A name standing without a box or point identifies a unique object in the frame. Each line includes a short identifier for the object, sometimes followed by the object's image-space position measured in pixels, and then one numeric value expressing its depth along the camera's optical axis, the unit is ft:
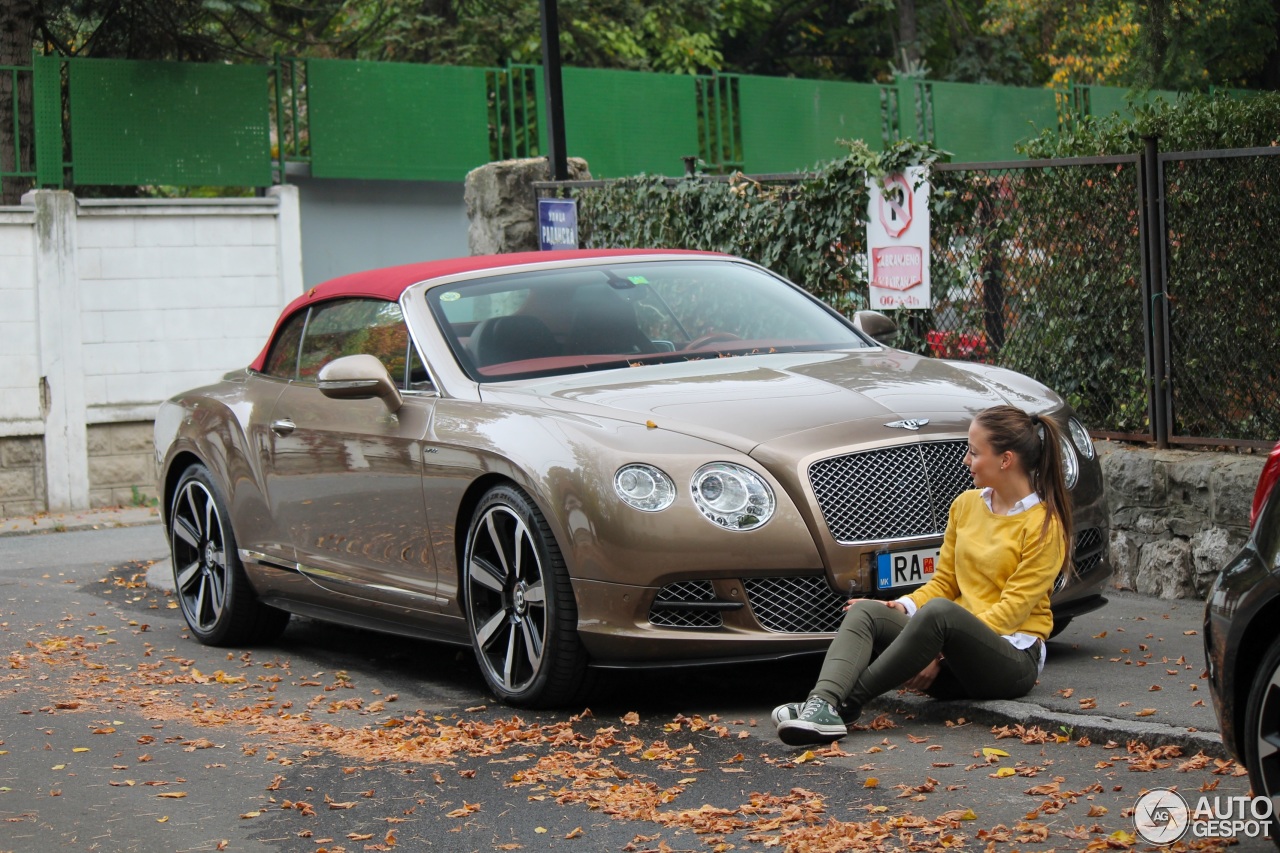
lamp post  48.16
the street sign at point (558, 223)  46.52
